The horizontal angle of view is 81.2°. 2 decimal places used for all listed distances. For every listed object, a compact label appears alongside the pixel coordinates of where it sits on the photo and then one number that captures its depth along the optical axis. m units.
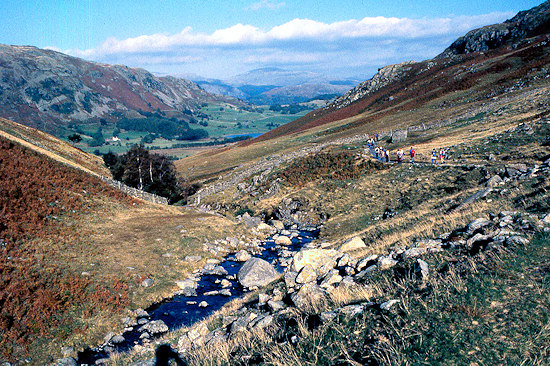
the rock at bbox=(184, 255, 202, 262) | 27.64
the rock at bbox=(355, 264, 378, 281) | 12.55
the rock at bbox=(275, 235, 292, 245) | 33.16
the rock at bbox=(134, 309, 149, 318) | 19.59
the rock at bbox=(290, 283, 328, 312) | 10.98
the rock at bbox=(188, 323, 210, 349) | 12.48
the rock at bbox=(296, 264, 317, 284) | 14.59
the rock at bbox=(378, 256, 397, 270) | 12.68
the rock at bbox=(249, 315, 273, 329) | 10.74
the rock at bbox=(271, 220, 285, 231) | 39.45
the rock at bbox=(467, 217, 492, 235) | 13.31
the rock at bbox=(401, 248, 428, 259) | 12.72
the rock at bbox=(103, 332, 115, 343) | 17.00
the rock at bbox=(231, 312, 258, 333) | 11.55
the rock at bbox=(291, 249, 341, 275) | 15.53
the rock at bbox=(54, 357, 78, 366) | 14.59
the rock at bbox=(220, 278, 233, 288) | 23.65
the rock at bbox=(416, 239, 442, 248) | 13.34
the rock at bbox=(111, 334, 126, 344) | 16.88
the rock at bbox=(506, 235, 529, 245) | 10.36
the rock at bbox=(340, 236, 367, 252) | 21.41
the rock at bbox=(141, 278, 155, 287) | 22.67
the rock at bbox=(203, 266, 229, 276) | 26.09
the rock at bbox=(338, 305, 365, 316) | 8.90
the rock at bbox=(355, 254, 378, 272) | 14.24
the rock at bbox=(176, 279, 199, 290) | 23.58
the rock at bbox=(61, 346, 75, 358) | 15.35
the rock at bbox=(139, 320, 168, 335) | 17.80
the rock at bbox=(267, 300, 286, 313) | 12.38
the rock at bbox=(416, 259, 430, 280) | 10.04
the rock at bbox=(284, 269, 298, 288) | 14.70
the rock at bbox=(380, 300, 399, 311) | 8.61
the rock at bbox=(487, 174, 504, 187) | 22.73
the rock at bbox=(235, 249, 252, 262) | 29.17
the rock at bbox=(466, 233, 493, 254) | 11.38
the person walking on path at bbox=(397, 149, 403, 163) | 42.53
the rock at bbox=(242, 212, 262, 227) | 38.72
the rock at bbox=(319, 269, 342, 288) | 13.10
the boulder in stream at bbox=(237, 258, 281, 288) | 23.11
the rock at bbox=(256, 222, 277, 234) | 37.75
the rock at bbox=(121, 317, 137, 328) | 18.48
